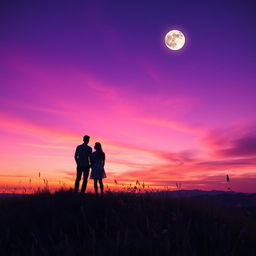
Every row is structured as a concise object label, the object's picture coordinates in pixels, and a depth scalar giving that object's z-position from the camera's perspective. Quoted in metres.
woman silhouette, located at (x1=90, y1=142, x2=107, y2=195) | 13.47
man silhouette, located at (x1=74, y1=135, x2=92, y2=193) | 13.02
